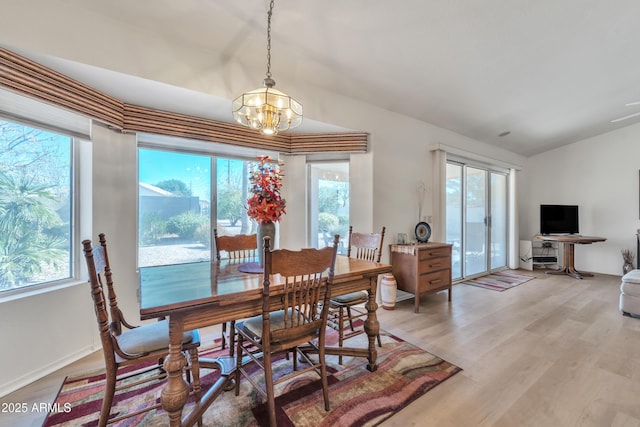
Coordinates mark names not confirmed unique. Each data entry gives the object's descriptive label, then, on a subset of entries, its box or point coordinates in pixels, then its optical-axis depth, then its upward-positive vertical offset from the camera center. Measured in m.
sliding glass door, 4.64 -0.07
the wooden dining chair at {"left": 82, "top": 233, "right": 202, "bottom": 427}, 1.34 -0.71
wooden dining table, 1.33 -0.46
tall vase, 1.93 -0.12
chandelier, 1.90 +0.77
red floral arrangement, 1.88 +0.13
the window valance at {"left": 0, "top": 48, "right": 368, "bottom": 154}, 1.74 +0.88
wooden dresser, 3.32 -0.68
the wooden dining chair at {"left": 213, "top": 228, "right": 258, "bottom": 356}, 2.39 -0.29
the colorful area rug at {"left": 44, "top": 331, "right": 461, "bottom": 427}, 1.59 -1.20
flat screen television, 5.40 -0.10
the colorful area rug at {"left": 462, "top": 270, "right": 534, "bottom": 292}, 4.42 -1.17
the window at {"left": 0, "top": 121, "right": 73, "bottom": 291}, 1.98 +0.06
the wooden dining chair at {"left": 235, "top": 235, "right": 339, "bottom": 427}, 1.46 -0.56
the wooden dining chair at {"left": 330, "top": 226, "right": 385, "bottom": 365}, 2.29 -0.43
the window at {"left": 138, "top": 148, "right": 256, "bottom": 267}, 2.78 +0.12
